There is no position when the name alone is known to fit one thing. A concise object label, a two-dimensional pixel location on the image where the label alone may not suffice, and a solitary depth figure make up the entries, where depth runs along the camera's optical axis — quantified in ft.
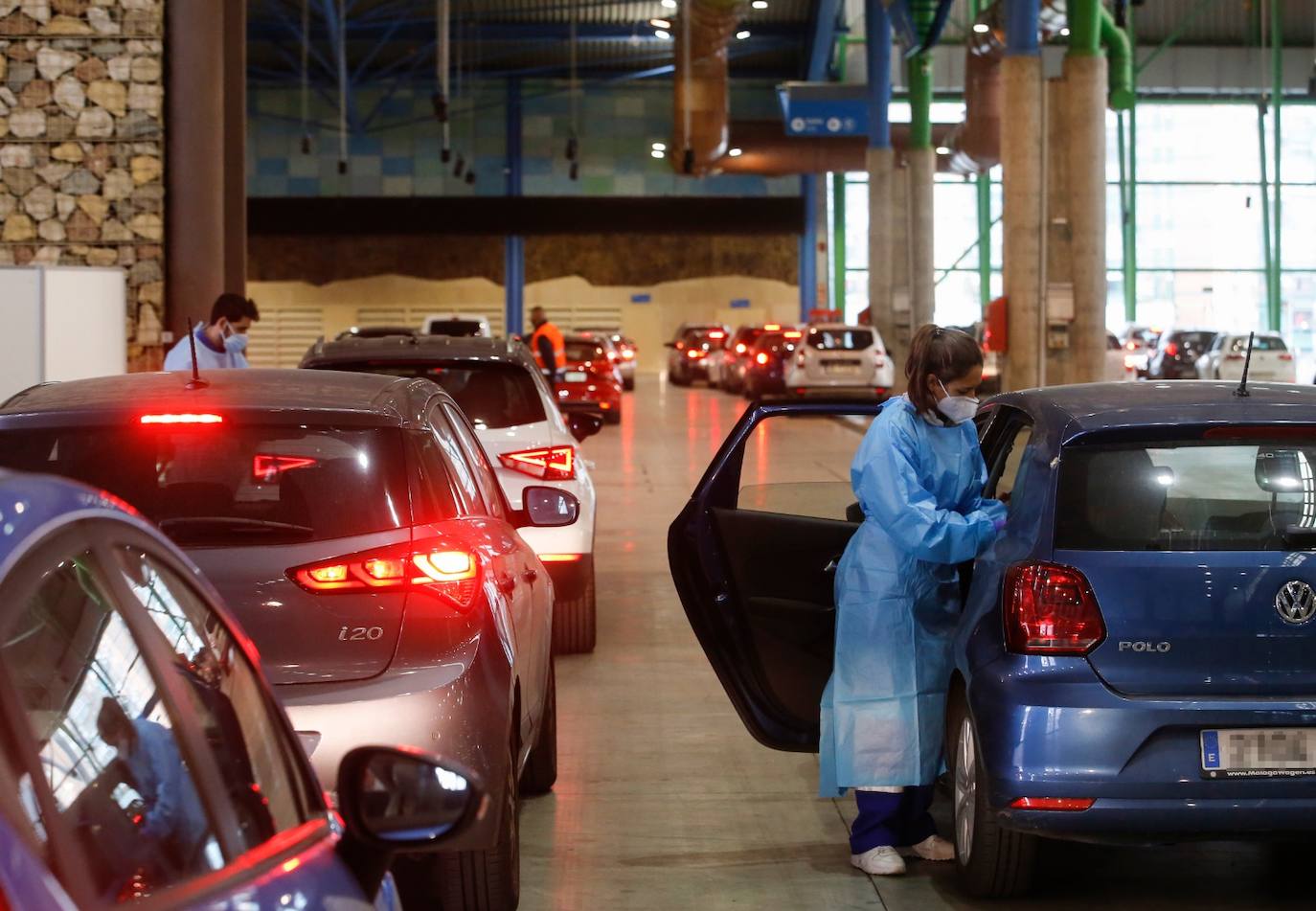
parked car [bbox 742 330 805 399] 126.11
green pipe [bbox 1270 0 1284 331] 146.69
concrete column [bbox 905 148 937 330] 134.82
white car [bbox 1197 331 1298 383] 129.70
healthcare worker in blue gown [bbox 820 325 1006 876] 18.31
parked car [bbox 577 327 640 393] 152.76
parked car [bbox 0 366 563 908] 14.96
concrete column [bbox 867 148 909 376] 144.36
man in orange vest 81.91
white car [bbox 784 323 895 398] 116.78
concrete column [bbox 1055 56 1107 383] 85.56
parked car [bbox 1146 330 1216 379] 139.74
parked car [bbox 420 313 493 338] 87.15
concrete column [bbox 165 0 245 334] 52.75
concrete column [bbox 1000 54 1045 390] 85.51
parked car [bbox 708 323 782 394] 141.40
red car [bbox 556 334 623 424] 101.24
